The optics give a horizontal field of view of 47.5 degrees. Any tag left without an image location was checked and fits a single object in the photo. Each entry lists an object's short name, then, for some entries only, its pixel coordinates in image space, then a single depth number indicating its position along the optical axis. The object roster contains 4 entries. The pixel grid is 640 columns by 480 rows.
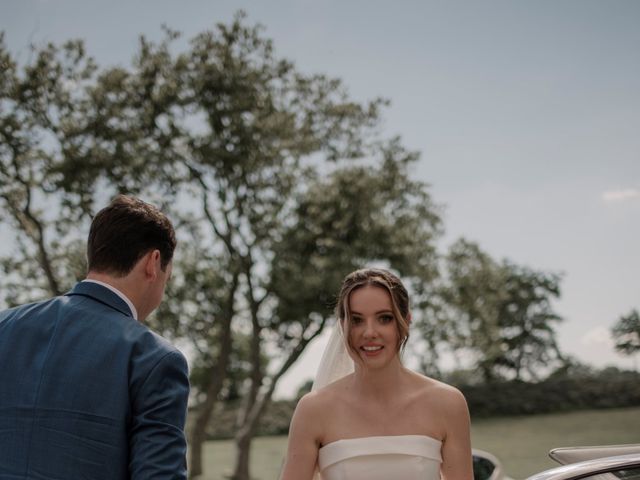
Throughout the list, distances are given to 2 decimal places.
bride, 3.55
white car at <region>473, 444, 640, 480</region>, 3.61
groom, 2.16
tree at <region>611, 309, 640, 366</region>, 39.70
